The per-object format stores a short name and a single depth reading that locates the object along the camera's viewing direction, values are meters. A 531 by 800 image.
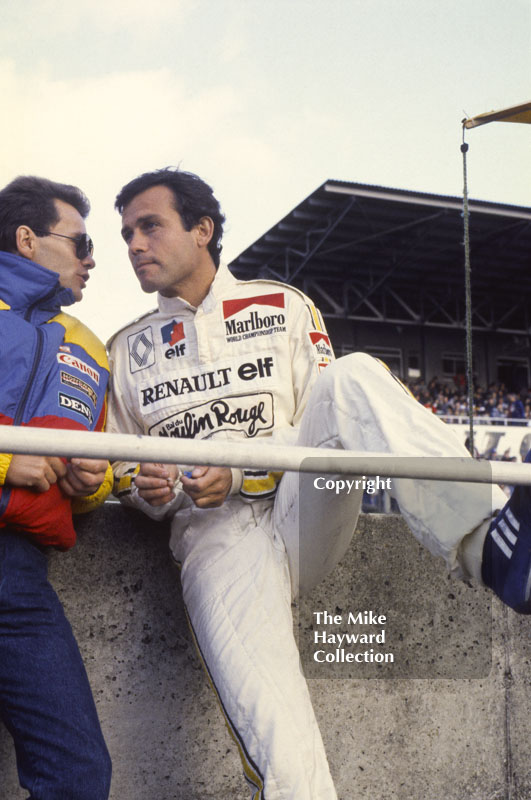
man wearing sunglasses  1.53
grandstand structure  17.83
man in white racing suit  1.55
